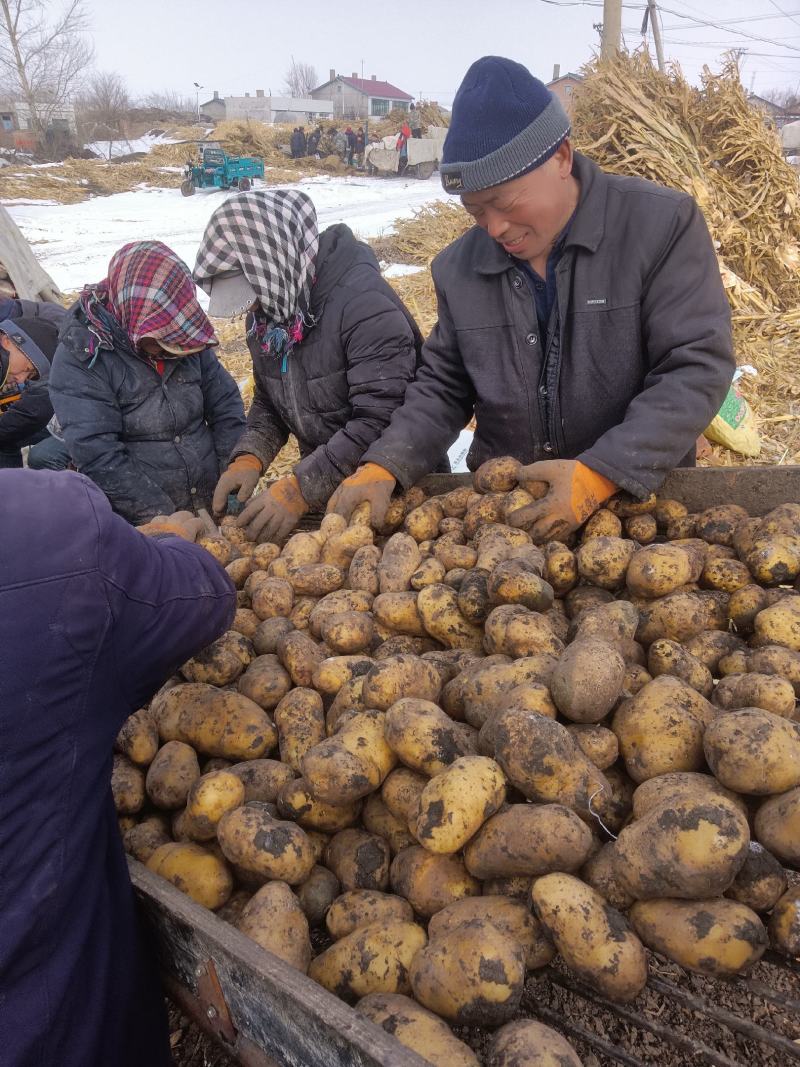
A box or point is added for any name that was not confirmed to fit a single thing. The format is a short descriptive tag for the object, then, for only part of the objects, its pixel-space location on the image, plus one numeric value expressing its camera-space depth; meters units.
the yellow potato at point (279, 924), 1.36
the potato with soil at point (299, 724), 1.79
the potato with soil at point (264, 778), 1.72
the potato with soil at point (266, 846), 1.49
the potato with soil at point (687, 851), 1.22
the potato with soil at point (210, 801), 1.61
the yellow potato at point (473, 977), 1.19
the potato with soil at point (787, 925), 1.23
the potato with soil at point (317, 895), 1.53
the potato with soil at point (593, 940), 1.22
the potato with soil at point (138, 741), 1.86
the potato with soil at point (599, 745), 1.54
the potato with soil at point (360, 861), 1.52
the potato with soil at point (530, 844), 1.32
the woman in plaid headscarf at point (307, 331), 3.08
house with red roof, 67.75
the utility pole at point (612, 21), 10.47
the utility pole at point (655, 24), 19.53
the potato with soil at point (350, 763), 1.53
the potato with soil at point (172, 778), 1.77
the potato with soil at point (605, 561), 2.08
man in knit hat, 2.32
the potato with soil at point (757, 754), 1.33
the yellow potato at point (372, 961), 1.30
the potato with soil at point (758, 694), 1.51
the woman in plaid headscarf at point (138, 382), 3.49
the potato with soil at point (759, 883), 1.28
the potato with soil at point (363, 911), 1.42
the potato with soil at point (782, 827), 1.29
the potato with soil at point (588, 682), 1.51
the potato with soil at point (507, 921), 1.31
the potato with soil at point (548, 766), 1.41
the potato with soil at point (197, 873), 1.54
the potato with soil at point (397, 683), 1.75
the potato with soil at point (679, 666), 1.71
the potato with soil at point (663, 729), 1.49
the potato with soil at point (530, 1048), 1.09
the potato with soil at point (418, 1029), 1.12
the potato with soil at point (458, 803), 1.38
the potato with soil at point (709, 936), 1.20
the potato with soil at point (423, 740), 1.54
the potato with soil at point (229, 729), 1.85
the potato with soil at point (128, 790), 1.79
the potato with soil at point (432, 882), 1.42
